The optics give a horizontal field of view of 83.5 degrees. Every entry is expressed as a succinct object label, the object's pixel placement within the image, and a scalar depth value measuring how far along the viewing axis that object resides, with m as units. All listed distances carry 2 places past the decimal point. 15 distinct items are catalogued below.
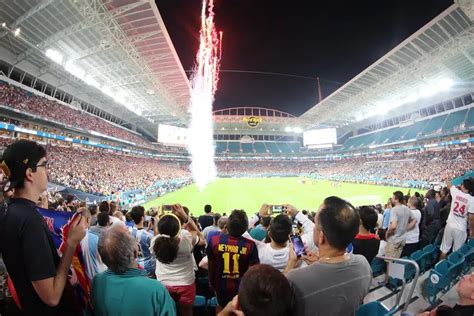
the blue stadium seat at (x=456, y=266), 4.52
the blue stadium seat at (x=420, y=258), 5.66
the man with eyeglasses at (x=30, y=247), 1.78
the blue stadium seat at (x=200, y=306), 4.39
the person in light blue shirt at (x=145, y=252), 4.88
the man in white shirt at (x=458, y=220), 5.88
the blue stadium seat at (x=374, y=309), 2.25
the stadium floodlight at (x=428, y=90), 37.38
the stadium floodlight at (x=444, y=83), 35.31
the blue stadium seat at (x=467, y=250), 5.46
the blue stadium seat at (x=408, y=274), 5.10
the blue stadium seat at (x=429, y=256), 6.10
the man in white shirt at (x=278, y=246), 3.40
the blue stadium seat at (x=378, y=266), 5.73
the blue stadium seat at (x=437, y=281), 4.28
